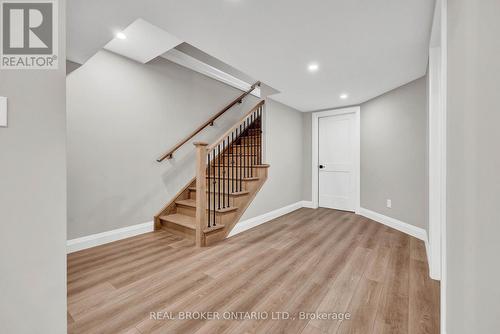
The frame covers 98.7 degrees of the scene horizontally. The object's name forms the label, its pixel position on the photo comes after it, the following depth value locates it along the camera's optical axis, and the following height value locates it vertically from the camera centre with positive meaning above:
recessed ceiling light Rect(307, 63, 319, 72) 2.57 +1.22
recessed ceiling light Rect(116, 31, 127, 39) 2.25 +1.39
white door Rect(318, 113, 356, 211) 4.28 +0.09
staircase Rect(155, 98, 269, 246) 2.65 -0.52
